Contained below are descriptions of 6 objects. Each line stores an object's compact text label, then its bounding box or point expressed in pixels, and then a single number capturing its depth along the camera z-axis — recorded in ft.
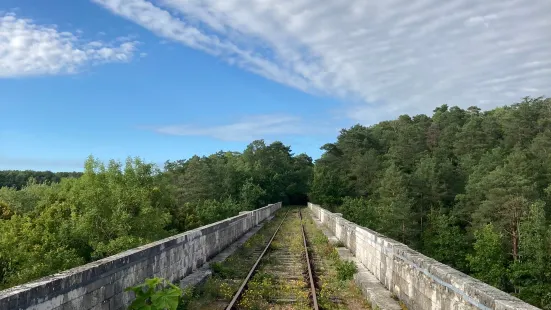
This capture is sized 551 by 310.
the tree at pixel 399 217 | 167.63
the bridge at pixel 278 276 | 14.11
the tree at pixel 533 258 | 120.78
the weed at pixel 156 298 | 15.86
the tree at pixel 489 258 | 128.57
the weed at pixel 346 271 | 32.40
